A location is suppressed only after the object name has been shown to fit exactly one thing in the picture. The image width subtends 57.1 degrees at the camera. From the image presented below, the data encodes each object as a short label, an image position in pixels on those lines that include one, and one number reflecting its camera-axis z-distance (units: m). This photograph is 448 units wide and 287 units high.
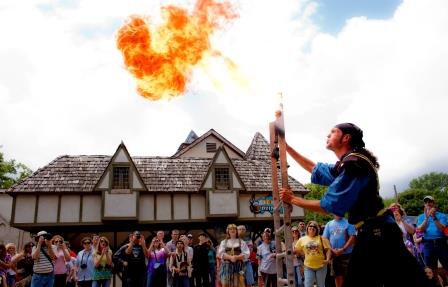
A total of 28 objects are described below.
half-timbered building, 20.64
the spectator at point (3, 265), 8.55
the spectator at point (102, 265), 10.34
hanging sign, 22.73
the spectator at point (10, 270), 9.30
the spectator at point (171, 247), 11.36
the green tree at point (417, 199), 56.47
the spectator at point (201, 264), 12.81
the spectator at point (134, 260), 10.89
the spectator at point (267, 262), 11.07
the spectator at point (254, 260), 15.65
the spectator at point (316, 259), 8.86
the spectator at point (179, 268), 11.19
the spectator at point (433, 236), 9.12
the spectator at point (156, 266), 11.38
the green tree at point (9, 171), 43.84
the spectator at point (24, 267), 9.37
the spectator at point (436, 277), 8.33
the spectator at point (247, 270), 10.49
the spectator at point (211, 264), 13.01
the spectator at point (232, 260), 9.75
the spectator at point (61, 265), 10.43
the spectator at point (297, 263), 11.15
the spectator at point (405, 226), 9.45
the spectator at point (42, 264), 9.39
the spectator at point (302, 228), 12.47
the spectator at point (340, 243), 8.30
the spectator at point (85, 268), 11.02
